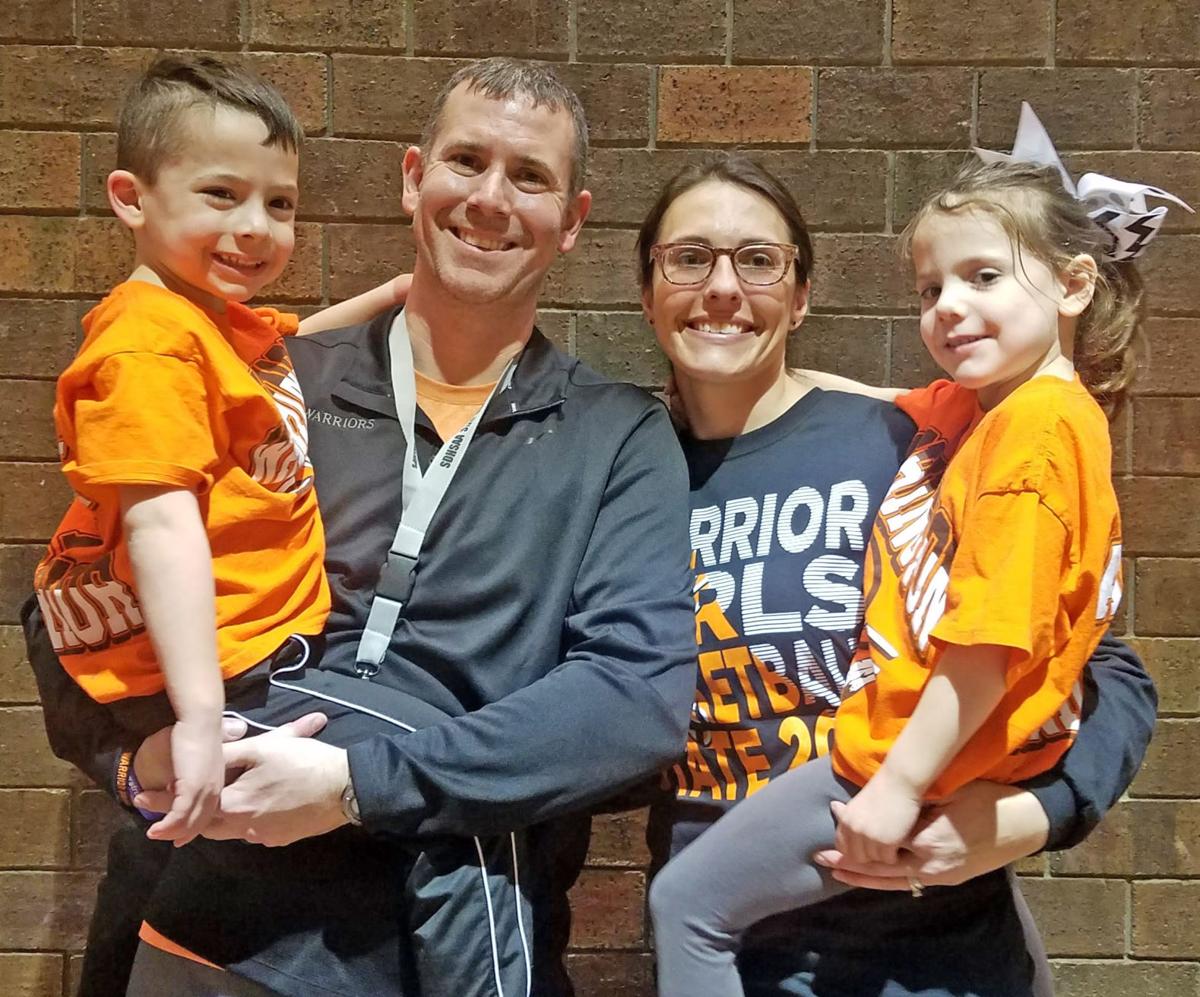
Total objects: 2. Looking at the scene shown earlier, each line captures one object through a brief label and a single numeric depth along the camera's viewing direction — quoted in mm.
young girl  1546
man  1648
